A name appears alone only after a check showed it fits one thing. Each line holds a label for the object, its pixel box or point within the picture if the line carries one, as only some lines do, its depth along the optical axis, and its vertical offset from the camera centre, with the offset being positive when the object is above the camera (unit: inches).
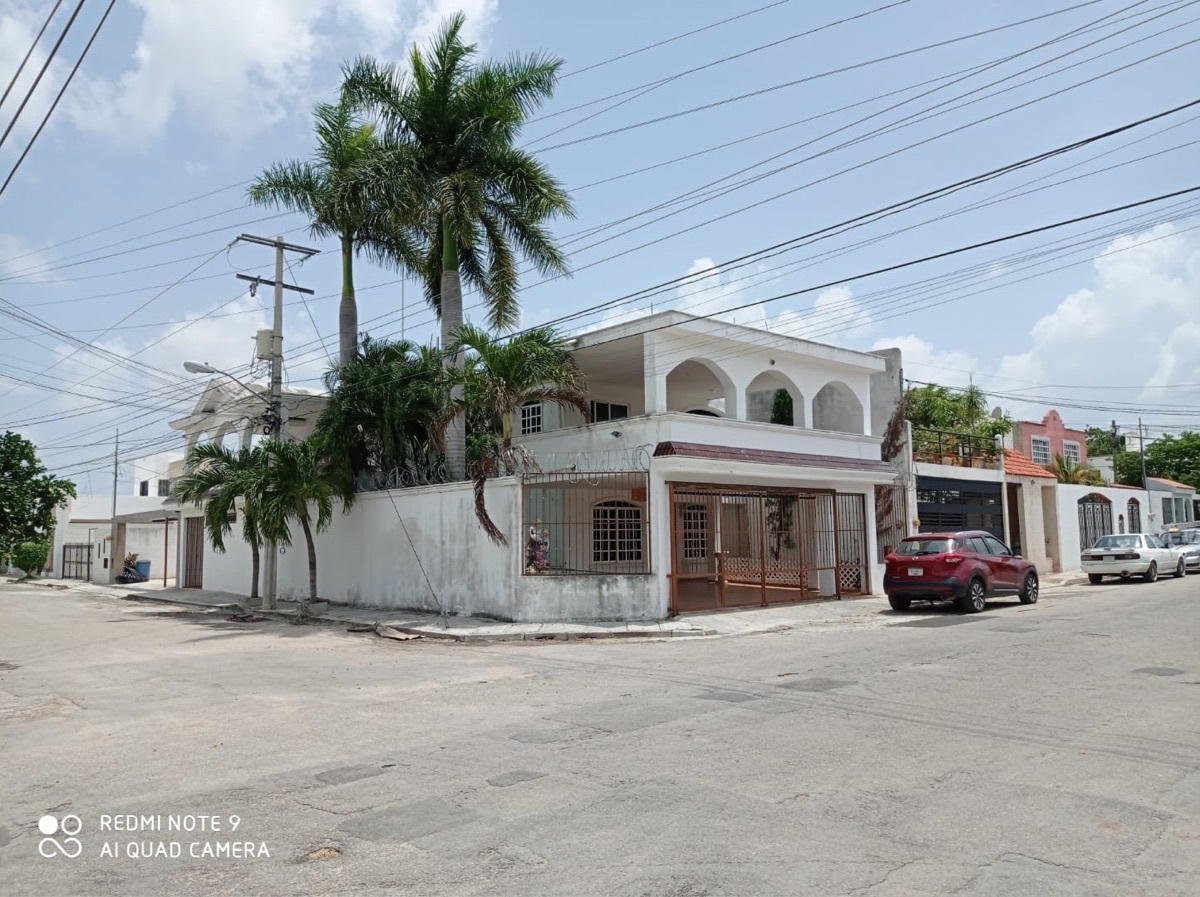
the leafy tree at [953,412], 1478.8 +212.7
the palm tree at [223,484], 871.1 +63.7
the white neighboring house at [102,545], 1528.1 +8.5
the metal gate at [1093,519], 1389.0 +25.2
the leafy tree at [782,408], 1133.7 +165.0
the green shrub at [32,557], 1750.7 -12.7
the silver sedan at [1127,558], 1060.5 -27.7
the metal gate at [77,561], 1686.8 -21.8
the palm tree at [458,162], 840.3 +364.7
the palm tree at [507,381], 736.0 +134.4
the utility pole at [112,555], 1507.1 -9.7
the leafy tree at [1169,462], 2283.5 +186.1
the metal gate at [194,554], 1275.8 -8.5
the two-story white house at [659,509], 732.7 +30.7
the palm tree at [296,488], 851.4 +56.3
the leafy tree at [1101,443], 2726.4 +282.9
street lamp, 936.3 +143.0
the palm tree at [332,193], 943.0 +390.9
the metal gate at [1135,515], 1555.1 +33.7
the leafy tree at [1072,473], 1451.5 +101.9
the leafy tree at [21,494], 595.5 +37.7
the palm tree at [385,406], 886.4 +137.7
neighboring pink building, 2021.4 +221.0
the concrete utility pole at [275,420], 943.7 +132.6
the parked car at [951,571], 747.4 -28.9
